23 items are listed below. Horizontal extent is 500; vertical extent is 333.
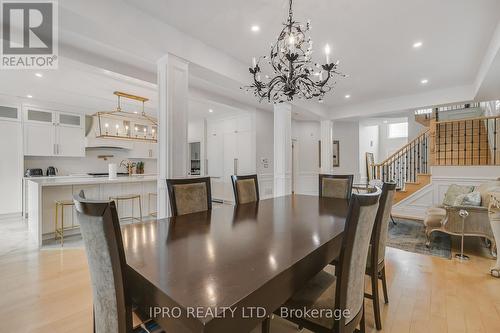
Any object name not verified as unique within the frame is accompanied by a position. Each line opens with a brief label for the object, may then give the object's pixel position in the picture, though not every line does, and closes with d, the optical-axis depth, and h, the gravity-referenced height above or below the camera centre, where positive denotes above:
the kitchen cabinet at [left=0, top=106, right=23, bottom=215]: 4.97 +0.07
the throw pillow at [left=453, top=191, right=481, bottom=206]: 3.30 -0.52
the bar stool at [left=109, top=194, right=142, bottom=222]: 4.04 -0.63
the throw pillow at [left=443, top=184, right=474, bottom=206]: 3.99 -0.49
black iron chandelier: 1.92 +0.84
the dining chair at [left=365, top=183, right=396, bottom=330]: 1.66 -0.57
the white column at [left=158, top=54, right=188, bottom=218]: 2.71 +0.53
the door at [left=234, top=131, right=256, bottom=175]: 6.09 +0.33
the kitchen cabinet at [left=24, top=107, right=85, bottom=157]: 5.34 +0.81
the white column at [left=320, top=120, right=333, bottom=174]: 6.52 +0.60
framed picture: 7.37 +0.39
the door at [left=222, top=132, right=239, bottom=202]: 6.48 +0.12
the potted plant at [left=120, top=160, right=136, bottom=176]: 7.07 +0.07
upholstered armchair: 3.01 -0.79
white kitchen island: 3.33 -0.49
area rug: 3.20 -1.22
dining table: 0.72 -0.43
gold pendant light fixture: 5.54 +1.02
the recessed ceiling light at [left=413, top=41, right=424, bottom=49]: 3.03 +1.63
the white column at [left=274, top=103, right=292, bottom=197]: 4.69 +0.33
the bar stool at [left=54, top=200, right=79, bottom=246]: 3.37 -0.88
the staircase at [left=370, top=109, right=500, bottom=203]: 4.94 +0.30
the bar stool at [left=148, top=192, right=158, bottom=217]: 4.67 -0.70
